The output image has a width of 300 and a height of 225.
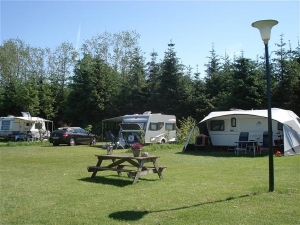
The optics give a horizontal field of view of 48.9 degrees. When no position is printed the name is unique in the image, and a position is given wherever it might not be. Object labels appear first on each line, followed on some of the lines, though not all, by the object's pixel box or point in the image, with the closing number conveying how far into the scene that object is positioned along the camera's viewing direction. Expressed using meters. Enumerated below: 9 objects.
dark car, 21.81
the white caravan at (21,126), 28.78
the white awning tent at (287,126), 14.24
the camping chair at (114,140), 19.53
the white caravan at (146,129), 19.88
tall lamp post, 6.35
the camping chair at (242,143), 15.40
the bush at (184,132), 21.28
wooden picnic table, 7.80
